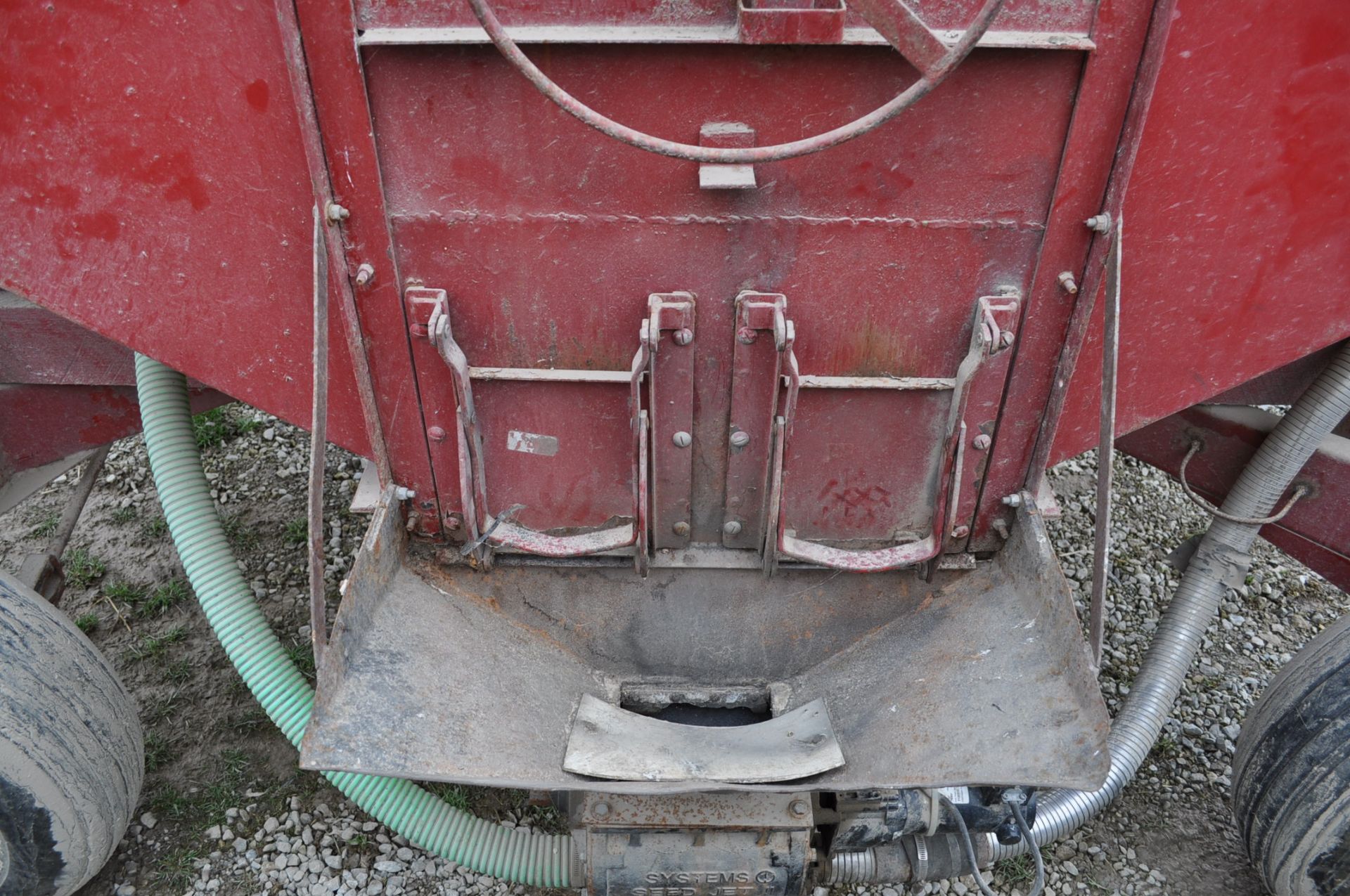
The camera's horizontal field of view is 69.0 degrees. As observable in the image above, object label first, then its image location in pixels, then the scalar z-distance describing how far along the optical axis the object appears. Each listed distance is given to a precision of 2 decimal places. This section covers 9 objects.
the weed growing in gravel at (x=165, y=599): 3.37
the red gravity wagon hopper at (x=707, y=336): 1.74
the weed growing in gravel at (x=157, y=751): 2.88
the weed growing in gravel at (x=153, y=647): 3.20
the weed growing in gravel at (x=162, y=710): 3.01
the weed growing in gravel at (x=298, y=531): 3.66
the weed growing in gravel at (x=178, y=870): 2.61
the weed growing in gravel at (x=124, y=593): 3.39
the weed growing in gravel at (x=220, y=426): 4.09
